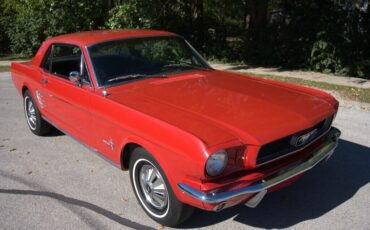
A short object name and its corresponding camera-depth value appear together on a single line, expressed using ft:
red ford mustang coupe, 10.75
